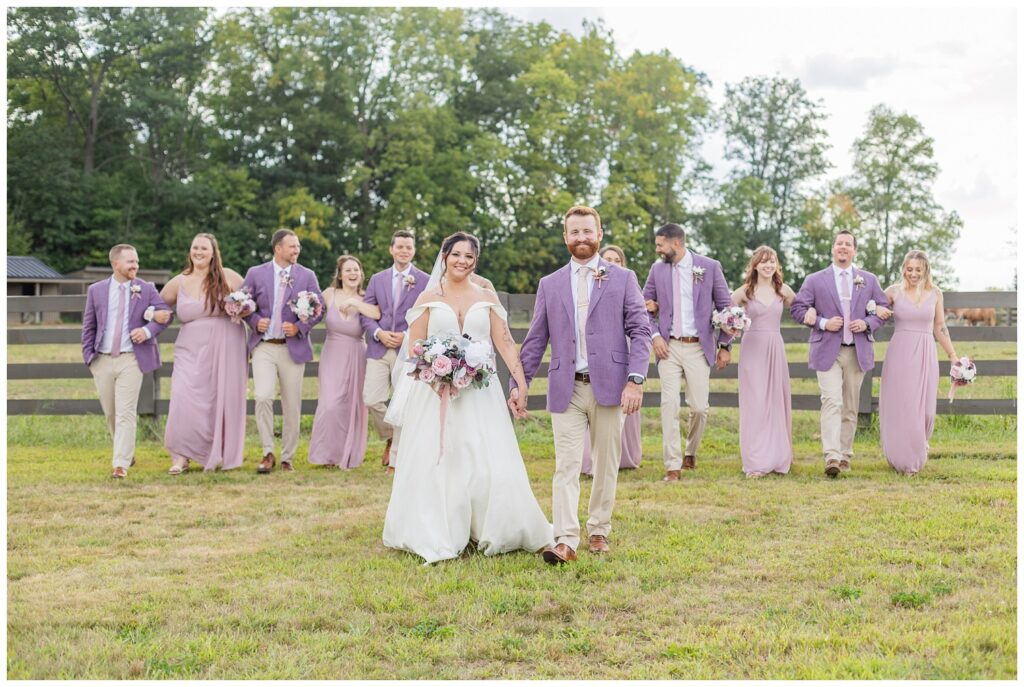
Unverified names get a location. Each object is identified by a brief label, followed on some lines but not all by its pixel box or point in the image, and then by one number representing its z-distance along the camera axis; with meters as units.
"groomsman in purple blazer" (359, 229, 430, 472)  10.40
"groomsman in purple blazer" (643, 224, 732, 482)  9.90
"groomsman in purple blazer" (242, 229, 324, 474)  10.48
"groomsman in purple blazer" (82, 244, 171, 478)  9.95
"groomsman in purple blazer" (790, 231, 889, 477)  9.84
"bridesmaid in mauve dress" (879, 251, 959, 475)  9.64
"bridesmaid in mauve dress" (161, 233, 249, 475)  10.27
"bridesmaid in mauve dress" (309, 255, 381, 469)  10.73
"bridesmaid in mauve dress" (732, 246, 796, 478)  9.80
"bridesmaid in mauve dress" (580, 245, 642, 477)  10.14
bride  6.57
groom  6.48
